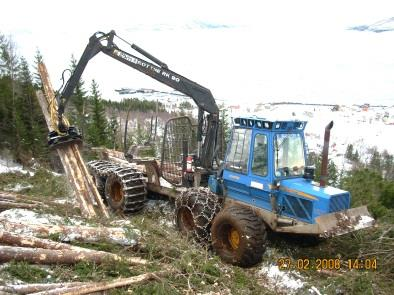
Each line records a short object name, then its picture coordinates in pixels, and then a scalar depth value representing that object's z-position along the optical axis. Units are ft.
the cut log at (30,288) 15.64
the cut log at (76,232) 21.54
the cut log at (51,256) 18.40
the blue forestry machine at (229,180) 23.31
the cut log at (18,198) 34.43
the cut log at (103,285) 15.78
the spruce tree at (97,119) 118.32
